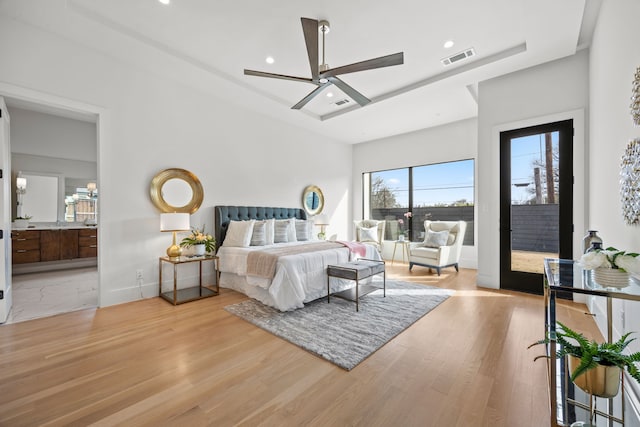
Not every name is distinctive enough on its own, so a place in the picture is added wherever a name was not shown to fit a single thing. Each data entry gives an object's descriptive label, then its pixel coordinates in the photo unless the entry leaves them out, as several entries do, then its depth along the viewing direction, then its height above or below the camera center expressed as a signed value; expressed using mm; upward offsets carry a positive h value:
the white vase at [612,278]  1482 -352
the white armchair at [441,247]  5105 -643
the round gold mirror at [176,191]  3859 +349
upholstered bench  3271 -731
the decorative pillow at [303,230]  5086 -295
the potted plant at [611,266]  1474 -289
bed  3240 -597
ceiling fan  2555 +1523
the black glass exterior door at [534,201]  3607 +194
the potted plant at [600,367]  1053 -595
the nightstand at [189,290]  3562 -1115
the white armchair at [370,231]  6555 -405
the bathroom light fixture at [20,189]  5074 +474
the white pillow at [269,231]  4484 -276
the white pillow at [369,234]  6546 -477
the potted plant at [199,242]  3846 -405
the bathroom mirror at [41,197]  5223 +346
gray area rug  2340 -1141
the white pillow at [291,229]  4840 -266
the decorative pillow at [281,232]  4715 -309
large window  5941 +446
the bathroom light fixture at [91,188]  5938 +575
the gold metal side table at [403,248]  6482 -813
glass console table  1272 -596
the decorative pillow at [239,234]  4178 -304
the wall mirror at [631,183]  1802 +225
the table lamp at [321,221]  6227 -151
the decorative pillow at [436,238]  5258 -469
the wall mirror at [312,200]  6200 +350
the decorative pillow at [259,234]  4324 -324
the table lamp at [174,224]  3602 -130
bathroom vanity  4820 -588
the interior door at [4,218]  2816 -40
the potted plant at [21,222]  4973 -143
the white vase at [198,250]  3859 -507
